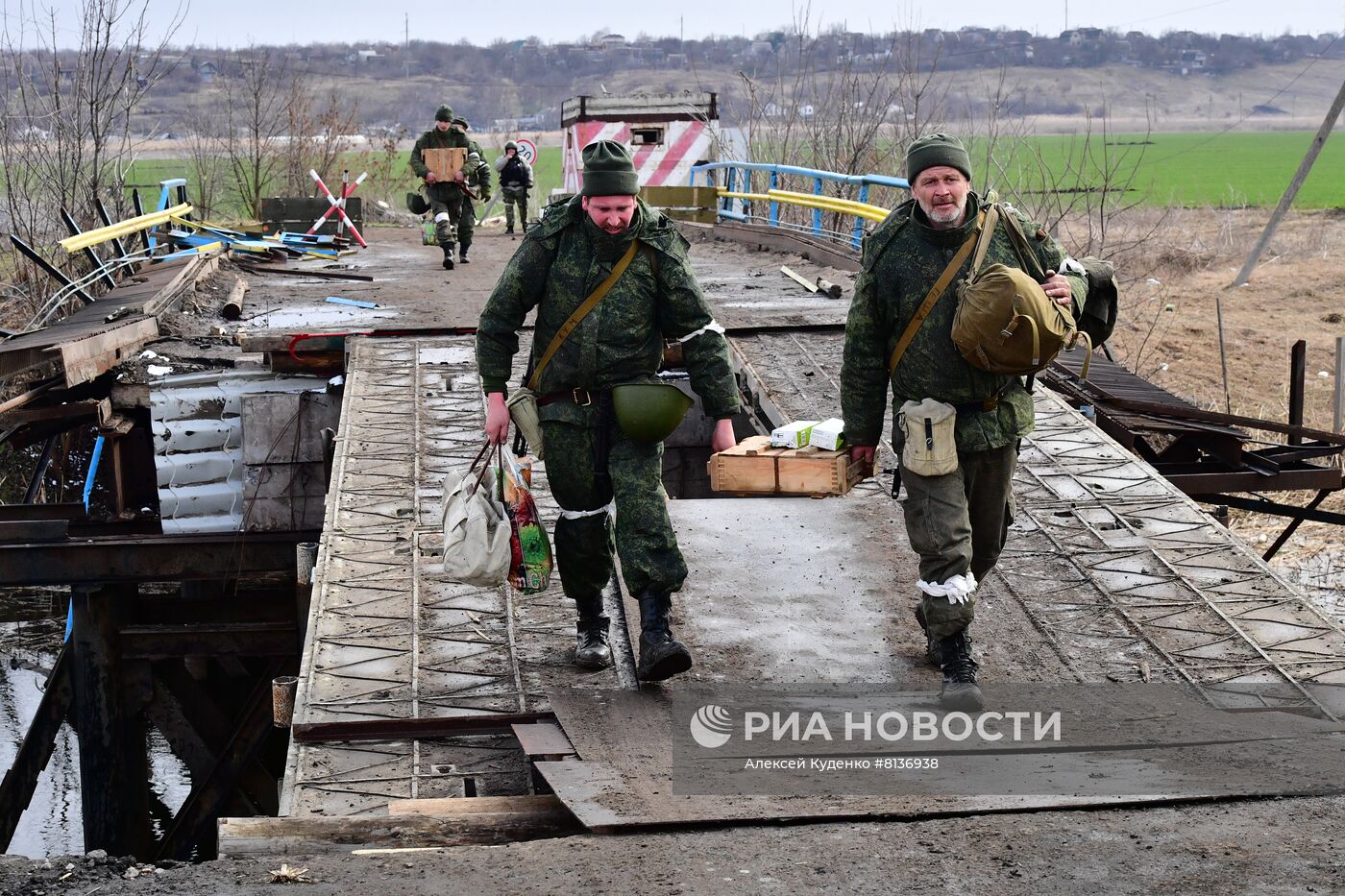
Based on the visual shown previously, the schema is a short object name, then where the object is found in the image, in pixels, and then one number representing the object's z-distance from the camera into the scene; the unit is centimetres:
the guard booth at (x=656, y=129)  2534
